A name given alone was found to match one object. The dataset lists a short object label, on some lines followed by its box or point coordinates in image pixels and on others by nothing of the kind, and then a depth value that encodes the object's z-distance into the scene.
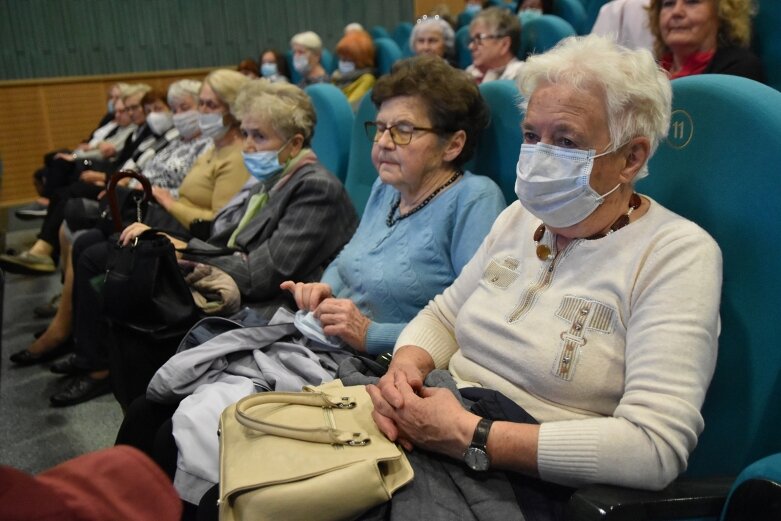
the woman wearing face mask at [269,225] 2.15
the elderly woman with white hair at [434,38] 4.58
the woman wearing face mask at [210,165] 3.02
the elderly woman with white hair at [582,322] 1.04
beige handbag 1.05
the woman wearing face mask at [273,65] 6.36
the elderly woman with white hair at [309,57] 5.60
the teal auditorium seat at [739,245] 1.11
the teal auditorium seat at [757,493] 0.84
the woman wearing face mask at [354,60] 5.03
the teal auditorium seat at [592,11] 3.80
